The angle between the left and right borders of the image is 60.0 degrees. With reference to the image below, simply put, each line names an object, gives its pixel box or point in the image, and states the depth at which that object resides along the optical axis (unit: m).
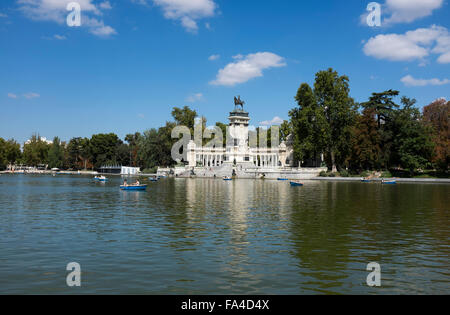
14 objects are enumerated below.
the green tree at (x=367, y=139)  83.75
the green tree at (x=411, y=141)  78.81
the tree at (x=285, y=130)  111.25
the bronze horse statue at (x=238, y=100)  113.62
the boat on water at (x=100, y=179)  79.14
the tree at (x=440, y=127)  76.56
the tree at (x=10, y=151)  145.25
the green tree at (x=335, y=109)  85.69
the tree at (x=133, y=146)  147.50
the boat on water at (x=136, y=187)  50.03
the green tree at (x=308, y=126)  85.97
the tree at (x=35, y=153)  161.75
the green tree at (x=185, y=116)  123.69
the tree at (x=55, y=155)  158.12
